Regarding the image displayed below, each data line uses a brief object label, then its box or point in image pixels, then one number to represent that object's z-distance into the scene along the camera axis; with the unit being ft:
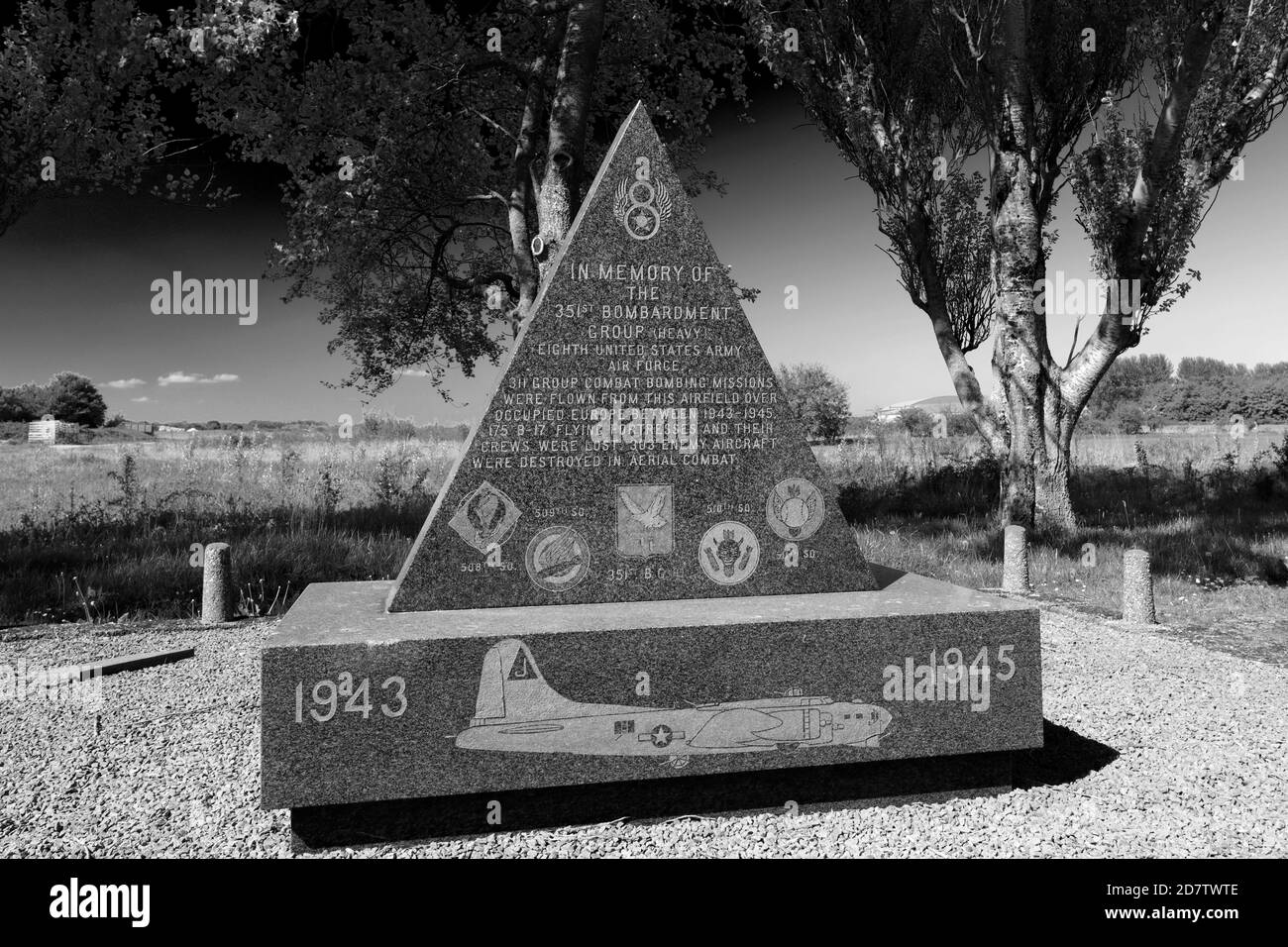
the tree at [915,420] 164.81
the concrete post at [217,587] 23.56
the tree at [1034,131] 35.96
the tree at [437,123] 35.17
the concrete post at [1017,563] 27.76
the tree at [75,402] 132.87
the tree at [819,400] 147.95
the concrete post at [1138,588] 23.61
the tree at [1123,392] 187.84
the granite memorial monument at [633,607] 10.59
